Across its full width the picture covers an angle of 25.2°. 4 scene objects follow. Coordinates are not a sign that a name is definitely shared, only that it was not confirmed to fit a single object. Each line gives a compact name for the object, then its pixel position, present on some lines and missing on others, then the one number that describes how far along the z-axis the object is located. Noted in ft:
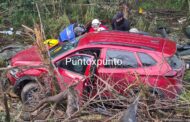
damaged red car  27.35
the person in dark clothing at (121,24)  39.73
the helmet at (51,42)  36.01
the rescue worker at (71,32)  37.14
